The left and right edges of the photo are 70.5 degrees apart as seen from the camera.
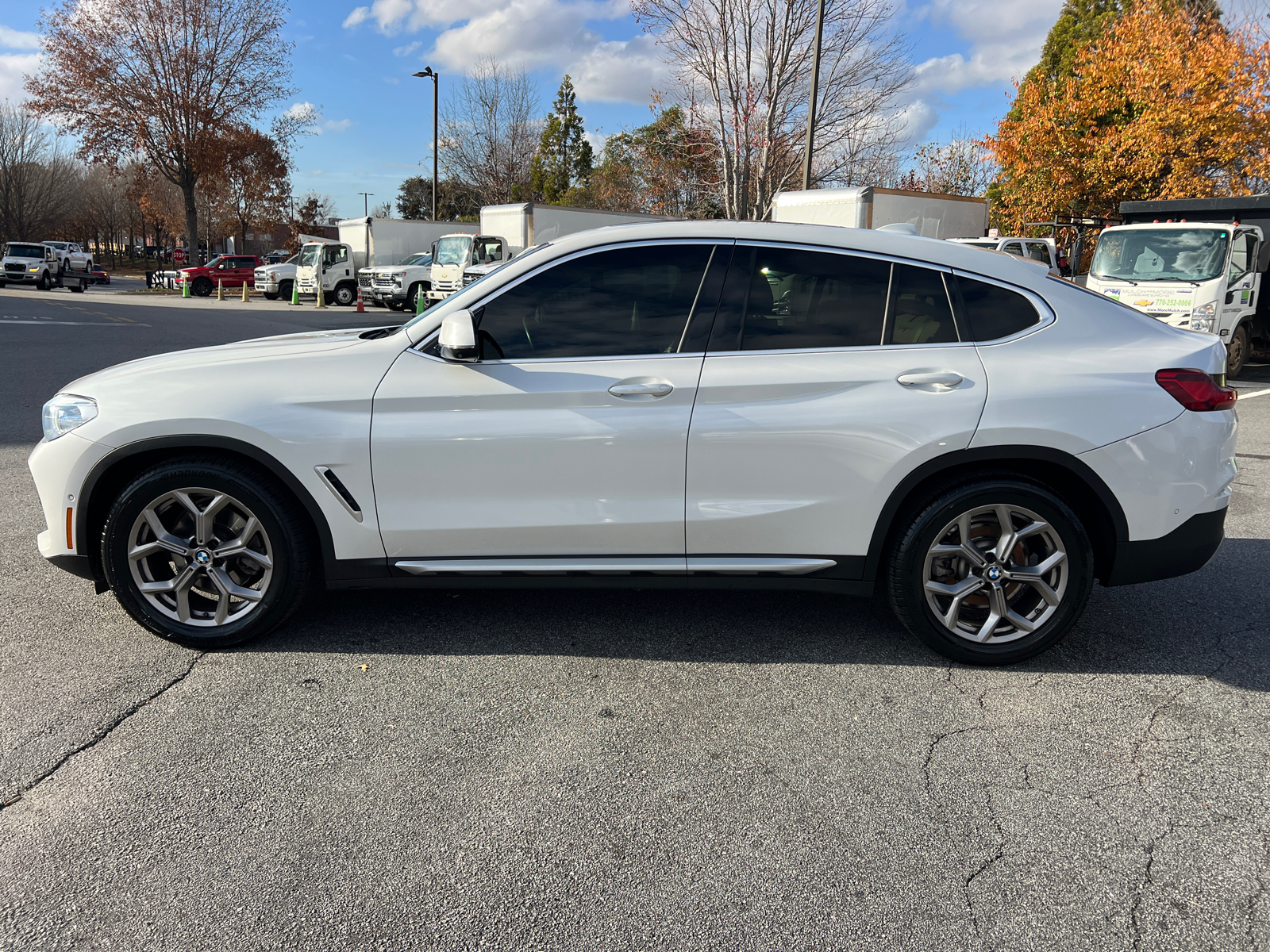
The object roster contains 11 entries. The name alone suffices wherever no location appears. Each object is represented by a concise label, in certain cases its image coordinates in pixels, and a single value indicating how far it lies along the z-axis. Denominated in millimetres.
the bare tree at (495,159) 42312
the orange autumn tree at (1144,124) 20078
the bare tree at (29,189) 60094
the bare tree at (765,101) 22969
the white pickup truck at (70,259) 41125
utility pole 19016
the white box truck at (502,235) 23297
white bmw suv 3402
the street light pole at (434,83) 34875
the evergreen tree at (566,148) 47219
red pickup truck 36125
